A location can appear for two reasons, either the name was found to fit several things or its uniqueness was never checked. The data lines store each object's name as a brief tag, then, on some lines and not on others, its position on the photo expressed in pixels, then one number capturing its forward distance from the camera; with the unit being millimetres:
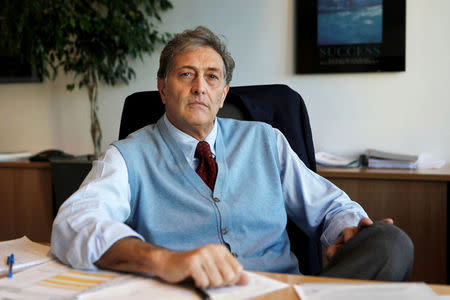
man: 1004
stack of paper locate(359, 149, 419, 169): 2297
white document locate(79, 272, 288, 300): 766
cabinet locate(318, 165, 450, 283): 2131
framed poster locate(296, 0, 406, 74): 2508
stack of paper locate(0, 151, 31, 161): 2893
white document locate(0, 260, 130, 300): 778
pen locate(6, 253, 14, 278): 926
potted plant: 2574
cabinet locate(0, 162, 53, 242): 2744
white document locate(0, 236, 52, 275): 946
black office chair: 1706
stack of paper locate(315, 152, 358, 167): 2379
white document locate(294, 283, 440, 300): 751
